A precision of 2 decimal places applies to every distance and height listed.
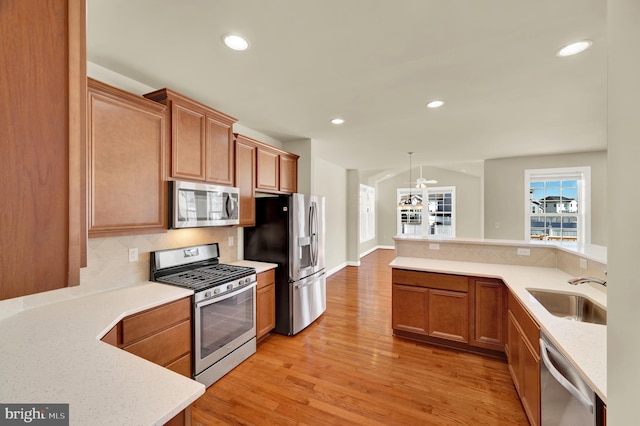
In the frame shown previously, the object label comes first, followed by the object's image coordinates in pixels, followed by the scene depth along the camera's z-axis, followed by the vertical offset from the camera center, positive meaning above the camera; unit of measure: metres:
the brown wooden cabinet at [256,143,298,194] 3.28 +0.55
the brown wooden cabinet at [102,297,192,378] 1.71 -0.86
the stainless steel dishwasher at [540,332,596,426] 1.10 -0.84
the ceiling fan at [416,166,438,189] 6.75 +1.00
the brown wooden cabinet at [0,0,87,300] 0.51 +0.14
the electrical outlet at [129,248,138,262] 2.27 -0.37
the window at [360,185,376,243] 8.50 -0.05
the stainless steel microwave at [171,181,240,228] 2.26 +0.06
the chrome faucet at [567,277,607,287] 1.69 -0.45
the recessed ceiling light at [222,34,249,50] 1.70 +1.11
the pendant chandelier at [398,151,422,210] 9.35 +0.47
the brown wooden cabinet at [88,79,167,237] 1.79 +0.35
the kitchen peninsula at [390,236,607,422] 1.25 -0.61
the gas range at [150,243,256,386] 2.20 -0.83
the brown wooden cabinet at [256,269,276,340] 2.93 -1.05
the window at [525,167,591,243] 4.97 +0.15
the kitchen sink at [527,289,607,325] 1.89 -0.73
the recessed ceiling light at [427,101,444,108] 2.70 +1.11
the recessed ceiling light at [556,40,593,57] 1.73 +1.10
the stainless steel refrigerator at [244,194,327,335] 3.19 -0.47
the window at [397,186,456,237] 9.19 -0.08
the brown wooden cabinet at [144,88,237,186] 2.26 +0.67
